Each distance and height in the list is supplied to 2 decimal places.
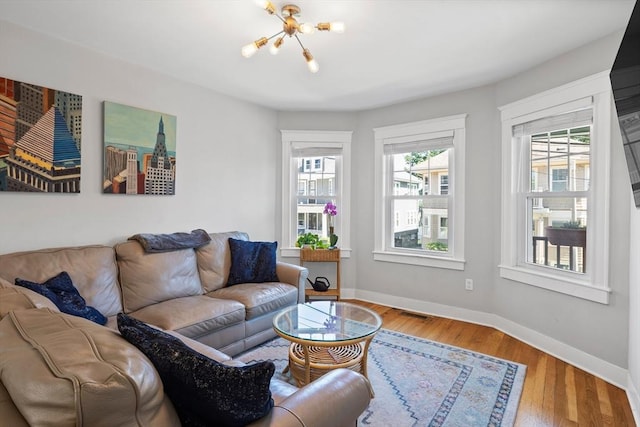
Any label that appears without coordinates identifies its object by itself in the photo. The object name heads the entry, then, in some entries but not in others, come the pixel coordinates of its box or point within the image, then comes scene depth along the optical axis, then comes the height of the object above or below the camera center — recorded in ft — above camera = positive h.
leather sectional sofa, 2.40 -1.46
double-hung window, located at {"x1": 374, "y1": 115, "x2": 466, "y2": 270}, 12.14 +0.77
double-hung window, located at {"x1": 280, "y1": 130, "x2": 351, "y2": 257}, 14.38 +1.26
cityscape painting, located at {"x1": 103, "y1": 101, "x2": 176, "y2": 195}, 9.29 +1.79
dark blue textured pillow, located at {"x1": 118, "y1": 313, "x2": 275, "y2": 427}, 3.05 -1.66
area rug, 6.55 -4.00
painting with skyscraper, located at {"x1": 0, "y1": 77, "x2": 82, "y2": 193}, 7.52 +1.72
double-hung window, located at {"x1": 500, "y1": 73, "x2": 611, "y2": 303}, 8.23 +0.72
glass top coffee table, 6.77 -2.65
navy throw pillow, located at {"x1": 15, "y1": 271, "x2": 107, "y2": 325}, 6.21 -1.74
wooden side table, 13.30 -1.81
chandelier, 6.44 +3.89
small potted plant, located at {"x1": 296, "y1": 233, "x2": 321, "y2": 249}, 13.70 -1.24
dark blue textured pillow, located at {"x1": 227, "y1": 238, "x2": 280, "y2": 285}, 10.78 -1.73
